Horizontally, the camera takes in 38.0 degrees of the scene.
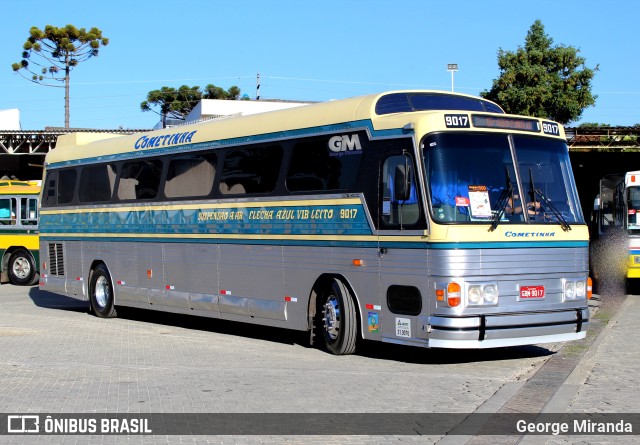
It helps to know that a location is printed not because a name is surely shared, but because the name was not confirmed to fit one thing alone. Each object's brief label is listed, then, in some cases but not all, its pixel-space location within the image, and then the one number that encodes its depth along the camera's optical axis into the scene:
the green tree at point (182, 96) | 116.99
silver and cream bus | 10.83
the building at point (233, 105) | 55.81
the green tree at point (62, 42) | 69.31
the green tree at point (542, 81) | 55.69
